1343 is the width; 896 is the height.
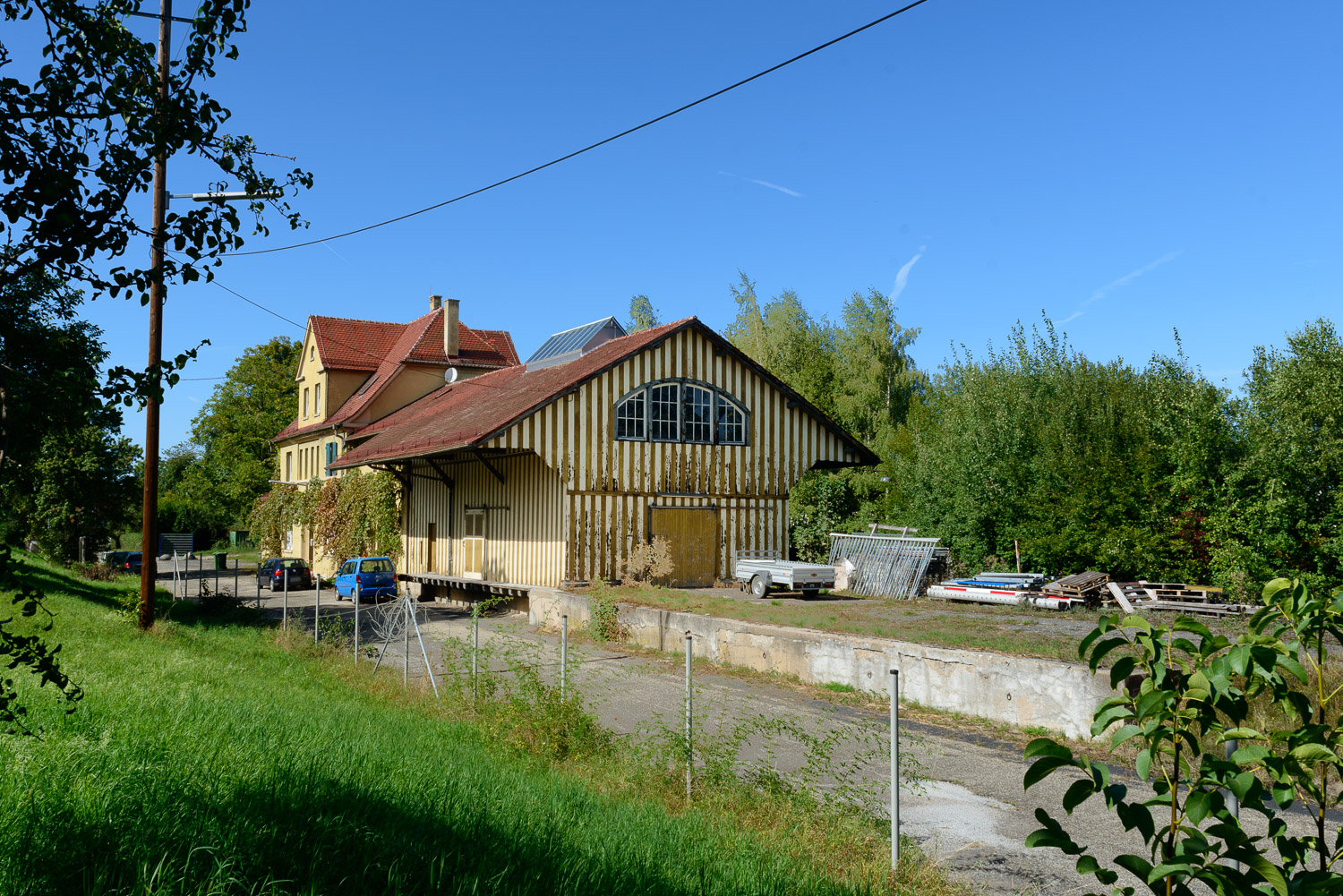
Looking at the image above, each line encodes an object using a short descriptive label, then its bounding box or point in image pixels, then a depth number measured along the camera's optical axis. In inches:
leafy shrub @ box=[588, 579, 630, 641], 768.9
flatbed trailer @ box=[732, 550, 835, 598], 895.7
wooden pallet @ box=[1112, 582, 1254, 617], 872.5
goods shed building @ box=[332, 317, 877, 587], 957.2
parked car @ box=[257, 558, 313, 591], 1429.6
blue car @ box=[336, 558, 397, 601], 1171.9
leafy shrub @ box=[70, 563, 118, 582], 1359.5
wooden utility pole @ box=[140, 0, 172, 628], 643.5
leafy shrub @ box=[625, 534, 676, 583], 953.5
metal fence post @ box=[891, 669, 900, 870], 230.7
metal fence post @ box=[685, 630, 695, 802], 293.4
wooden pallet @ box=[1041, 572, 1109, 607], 934.4
